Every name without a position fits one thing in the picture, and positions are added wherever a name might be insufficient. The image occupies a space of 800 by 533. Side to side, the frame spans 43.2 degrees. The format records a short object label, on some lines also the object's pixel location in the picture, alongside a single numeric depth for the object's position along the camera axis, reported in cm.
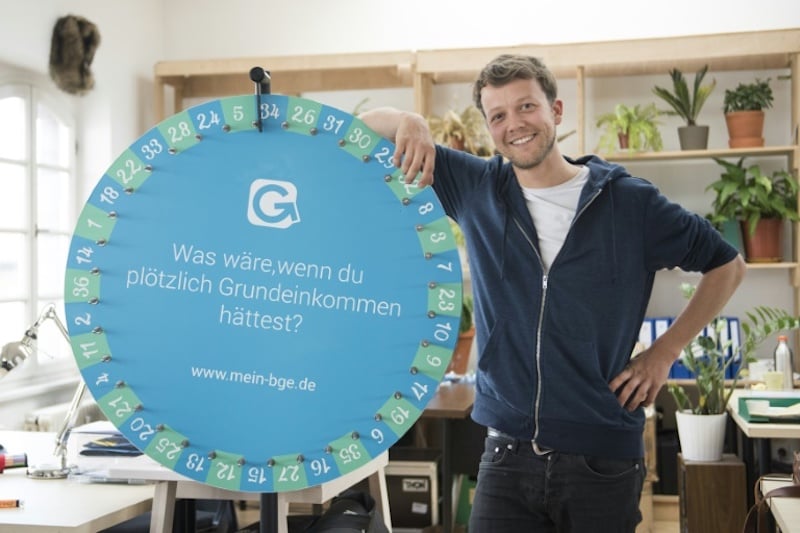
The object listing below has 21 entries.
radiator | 484
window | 511
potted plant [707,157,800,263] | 546
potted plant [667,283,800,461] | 427
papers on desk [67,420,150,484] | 266
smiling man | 188
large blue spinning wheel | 132
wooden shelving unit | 548
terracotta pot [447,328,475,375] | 545
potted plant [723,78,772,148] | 561
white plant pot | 425
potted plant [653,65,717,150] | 566
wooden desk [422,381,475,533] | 425
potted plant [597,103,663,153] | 562
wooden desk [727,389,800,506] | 359
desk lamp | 284
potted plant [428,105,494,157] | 575
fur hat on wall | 532
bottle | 475
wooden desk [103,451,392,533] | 234
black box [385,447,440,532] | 470
